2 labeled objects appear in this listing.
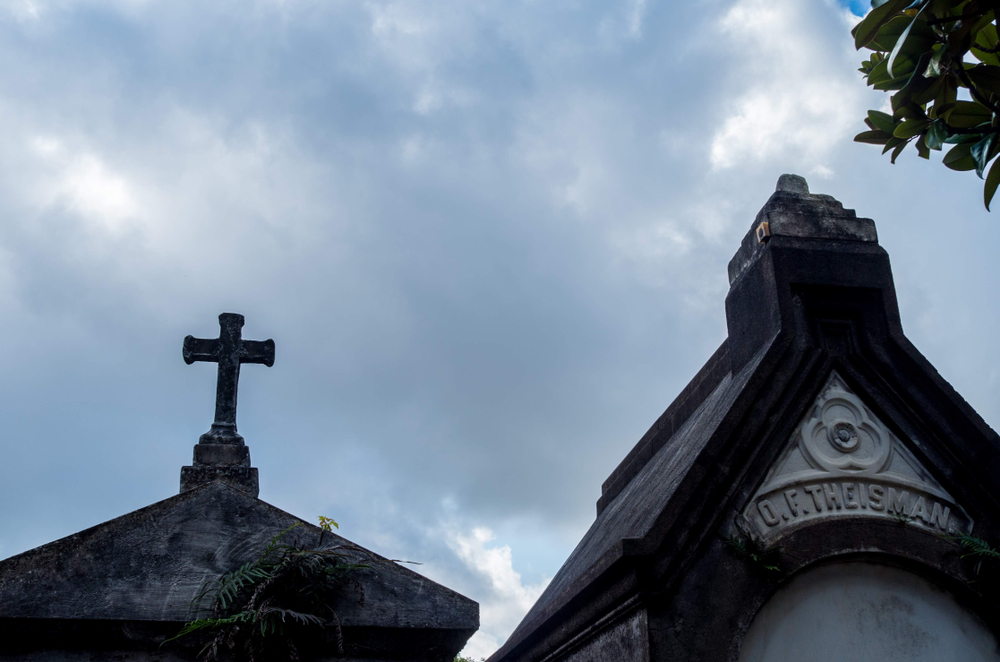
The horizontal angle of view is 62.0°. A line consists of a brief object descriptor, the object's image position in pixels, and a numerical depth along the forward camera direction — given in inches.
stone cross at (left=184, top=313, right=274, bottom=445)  226.1
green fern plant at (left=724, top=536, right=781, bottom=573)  176.1
